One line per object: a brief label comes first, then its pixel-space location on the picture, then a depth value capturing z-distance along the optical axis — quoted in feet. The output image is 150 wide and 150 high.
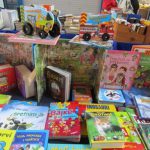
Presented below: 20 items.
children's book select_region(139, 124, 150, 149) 2.51
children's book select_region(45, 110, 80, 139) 2.60
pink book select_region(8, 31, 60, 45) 2.80
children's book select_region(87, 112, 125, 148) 2.30
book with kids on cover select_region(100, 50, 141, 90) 3.27
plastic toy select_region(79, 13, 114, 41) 3.24
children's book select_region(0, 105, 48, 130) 2.72
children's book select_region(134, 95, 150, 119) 2.99
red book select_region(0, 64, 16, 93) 3.41
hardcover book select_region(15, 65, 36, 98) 3.23
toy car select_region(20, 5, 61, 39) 2.87
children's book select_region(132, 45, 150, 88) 3.31
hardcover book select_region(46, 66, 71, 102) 3.17
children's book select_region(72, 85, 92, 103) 3.33
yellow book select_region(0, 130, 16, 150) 2.23
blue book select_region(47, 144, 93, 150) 2.45
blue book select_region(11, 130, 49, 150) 2.26
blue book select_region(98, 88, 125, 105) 3.22
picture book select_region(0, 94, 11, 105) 3.12
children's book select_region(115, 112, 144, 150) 2.49
